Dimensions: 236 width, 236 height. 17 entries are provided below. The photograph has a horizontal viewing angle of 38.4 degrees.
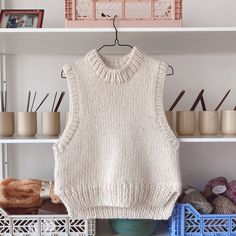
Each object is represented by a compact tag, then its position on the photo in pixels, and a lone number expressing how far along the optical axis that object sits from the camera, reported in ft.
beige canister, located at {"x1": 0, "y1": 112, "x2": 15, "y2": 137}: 3.35
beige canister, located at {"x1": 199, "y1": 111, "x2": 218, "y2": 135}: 3.38
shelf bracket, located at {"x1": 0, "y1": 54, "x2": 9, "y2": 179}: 4.02
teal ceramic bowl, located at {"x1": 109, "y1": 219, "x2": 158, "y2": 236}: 3.28
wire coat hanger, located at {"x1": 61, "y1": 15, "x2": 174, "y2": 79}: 3.33
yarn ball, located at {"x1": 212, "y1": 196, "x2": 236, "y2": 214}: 3.32
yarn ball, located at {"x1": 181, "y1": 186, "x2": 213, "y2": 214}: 3.30
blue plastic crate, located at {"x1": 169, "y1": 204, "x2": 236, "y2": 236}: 3.23
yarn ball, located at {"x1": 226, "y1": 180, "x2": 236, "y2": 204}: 3.46
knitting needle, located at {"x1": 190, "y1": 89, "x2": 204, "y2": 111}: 3.54
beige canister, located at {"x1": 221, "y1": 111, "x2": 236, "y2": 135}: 3.35
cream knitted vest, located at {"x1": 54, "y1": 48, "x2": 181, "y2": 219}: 2.98
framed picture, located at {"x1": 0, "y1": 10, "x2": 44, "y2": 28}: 3.35
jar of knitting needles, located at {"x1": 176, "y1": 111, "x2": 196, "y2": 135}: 3.37
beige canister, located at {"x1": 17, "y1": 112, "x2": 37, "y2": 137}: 3.35
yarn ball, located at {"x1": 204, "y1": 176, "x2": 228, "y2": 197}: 3.56
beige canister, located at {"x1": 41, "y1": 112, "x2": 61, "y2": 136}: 3.37
